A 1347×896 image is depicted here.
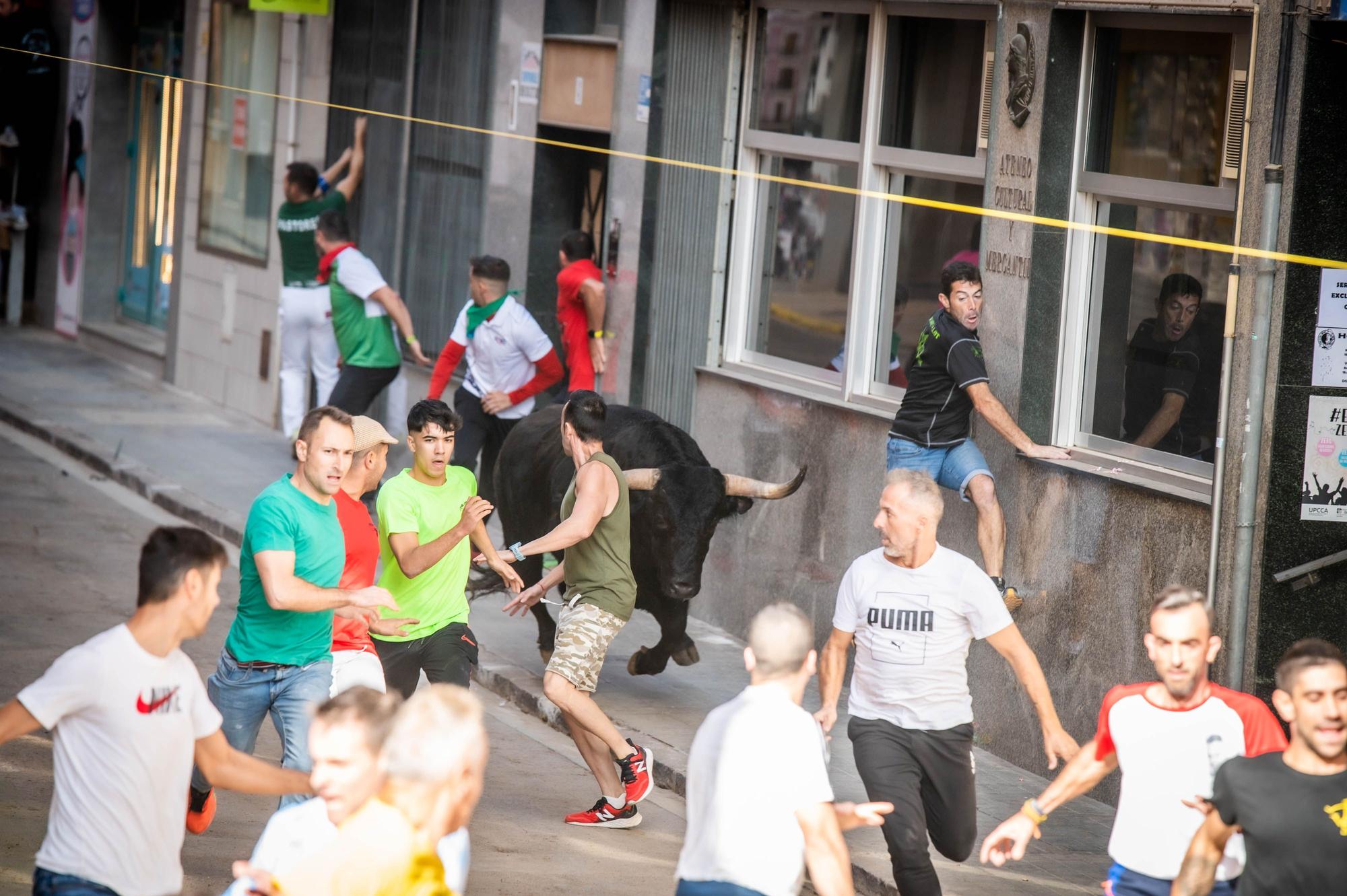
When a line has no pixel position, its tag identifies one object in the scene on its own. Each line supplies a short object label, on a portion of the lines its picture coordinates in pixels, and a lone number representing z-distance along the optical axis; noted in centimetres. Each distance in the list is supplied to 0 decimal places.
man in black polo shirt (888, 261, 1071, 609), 1773
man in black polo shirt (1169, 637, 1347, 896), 957
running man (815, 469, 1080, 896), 1273
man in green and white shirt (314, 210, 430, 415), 2802
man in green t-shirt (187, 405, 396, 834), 1262
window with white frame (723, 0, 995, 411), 2019
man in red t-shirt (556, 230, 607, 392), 2458
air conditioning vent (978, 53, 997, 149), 1897
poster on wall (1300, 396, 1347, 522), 1535
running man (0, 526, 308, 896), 930
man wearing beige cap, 1372
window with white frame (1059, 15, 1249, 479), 1664
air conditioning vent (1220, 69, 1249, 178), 1582
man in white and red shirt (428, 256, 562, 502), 2405
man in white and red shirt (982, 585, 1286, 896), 1055
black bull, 1855
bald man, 963
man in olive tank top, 1570
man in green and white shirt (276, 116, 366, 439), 3123
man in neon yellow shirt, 1495
